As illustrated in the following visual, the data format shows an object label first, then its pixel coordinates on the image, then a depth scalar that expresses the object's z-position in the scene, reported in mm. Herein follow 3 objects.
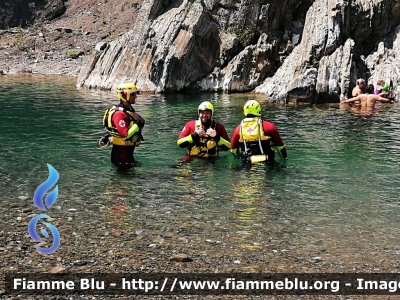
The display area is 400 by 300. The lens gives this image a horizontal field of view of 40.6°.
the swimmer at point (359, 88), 28438
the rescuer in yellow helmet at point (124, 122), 12711
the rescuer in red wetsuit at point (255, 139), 13344
